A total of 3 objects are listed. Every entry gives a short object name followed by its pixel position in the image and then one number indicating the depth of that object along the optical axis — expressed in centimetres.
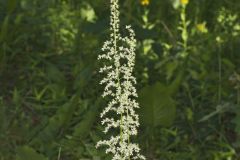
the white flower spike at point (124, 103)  188
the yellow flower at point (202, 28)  409
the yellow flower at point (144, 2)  402
